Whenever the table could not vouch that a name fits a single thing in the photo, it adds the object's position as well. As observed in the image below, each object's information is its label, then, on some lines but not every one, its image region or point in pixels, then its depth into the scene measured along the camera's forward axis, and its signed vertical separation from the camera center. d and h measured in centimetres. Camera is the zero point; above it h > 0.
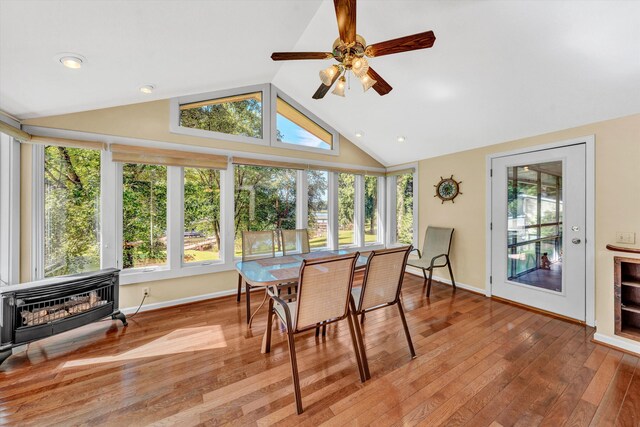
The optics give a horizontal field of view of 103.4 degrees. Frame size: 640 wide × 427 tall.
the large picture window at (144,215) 302 -4
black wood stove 199 -84
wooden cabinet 224 -77
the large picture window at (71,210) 265 +1
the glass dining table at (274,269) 209 -55
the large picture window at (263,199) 371 +21
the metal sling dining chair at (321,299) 159 -60
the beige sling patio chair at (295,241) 348 -40
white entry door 279 -20
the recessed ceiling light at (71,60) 181 +112
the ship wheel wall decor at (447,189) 400 +39
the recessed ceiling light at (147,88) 259 +128
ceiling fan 156 +113
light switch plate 239 -23
